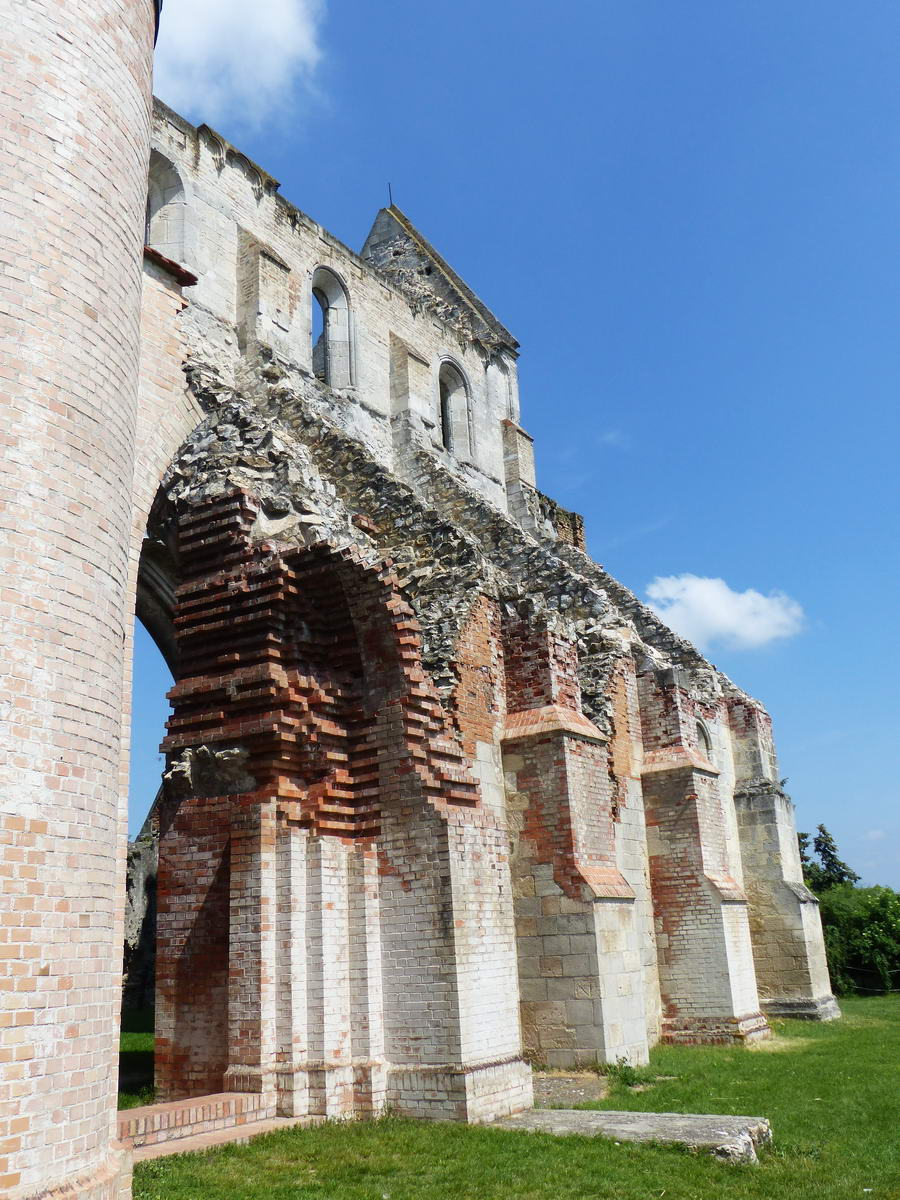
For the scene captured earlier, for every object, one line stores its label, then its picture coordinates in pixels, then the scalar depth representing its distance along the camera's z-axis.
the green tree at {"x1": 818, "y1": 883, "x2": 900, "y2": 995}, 22.72
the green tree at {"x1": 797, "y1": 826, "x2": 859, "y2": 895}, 30.70
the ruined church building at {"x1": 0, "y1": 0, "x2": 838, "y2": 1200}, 4.67
